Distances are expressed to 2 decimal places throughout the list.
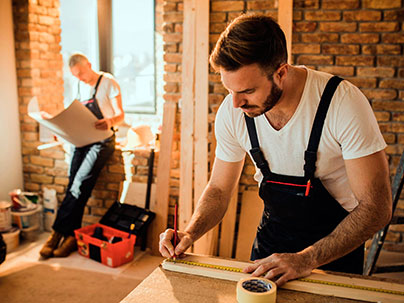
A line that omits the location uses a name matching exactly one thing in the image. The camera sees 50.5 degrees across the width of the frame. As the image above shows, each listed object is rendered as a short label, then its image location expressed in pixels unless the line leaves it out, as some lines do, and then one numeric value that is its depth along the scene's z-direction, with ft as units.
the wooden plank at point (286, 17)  10.16
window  17.76
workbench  4.28
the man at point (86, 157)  12.70
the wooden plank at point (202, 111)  10.94
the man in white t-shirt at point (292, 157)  4.68
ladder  8.72
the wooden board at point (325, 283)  4.35
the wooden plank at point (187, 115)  11.08
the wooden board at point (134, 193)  13.02
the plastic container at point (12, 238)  12.70
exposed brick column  14.16
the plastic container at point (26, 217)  13.28
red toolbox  11.71
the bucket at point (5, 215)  12.73
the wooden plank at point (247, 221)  11.46
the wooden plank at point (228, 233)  11.59
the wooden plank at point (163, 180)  12.00
